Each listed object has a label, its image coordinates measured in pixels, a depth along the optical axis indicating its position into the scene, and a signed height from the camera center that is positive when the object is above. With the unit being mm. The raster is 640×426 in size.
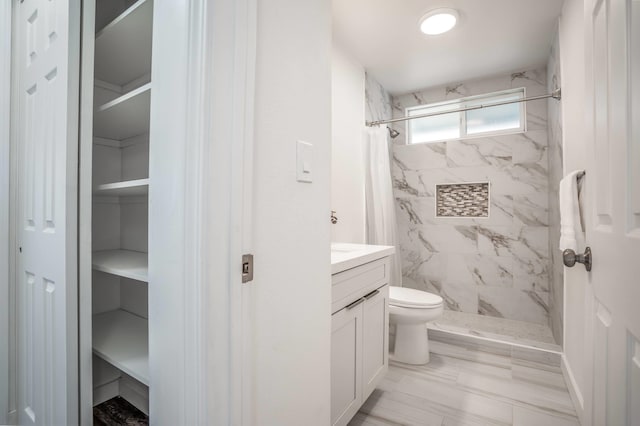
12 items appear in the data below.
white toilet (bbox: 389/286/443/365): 2076 -751
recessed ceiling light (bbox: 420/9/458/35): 2047 +1375
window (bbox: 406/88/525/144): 2943 +993
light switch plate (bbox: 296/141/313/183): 932 +165
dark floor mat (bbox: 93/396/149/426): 1216 -857
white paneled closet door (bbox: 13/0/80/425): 981 +23
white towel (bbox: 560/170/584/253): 1438 -11
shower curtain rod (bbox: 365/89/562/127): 2138 +883
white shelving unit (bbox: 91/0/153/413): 1063 +45
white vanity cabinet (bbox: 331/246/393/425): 1282 -595
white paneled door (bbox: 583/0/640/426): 597 +15
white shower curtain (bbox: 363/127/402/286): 2750 +212
